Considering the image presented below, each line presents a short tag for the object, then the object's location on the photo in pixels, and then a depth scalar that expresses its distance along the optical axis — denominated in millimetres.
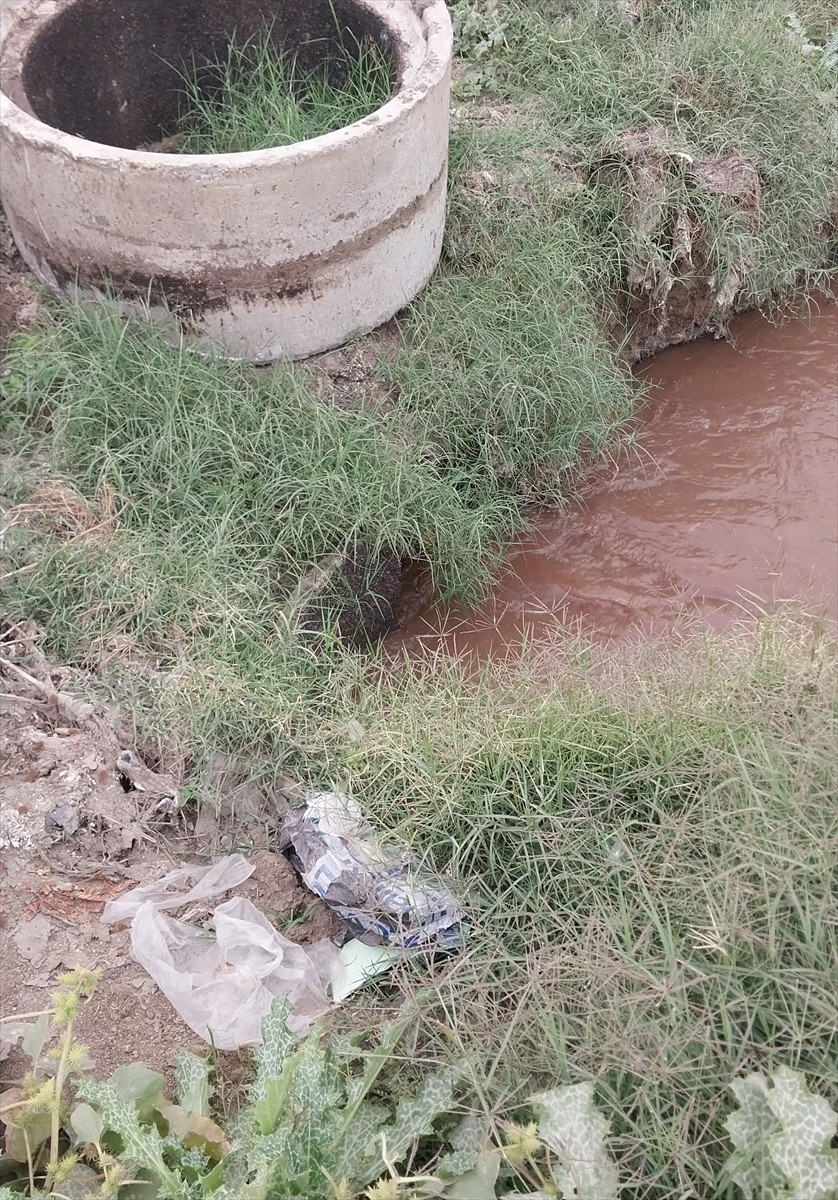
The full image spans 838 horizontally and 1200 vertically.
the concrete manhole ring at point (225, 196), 2930
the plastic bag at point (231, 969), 2021
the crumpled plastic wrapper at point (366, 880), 2137
